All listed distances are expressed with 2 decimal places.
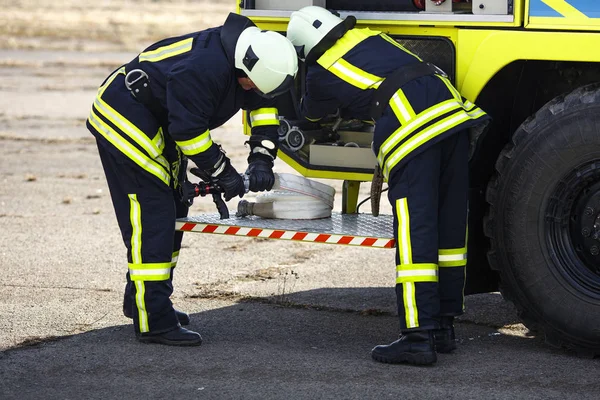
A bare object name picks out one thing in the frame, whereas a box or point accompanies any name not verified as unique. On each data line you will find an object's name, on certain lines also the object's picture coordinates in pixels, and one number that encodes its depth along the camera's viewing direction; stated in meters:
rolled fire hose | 12.12
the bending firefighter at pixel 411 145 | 10.24
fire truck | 10.20
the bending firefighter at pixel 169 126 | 10.59
